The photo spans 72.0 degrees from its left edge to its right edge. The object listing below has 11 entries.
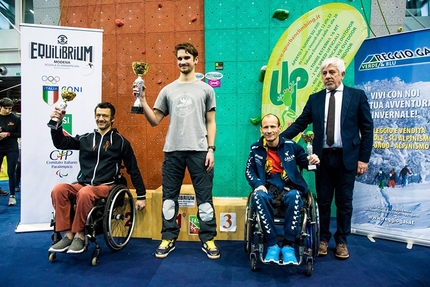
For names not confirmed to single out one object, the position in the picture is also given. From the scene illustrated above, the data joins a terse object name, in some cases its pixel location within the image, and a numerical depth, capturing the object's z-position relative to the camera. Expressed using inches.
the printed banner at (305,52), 121.6
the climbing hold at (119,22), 132.4
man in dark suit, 82.4
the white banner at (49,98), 106.9
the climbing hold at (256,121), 128.4
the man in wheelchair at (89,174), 79.7
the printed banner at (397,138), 93.6
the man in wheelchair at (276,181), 73.5
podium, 99.7
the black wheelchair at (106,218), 79.4
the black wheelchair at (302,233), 72.2
